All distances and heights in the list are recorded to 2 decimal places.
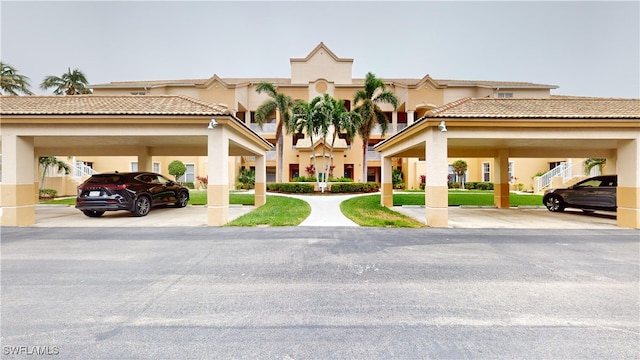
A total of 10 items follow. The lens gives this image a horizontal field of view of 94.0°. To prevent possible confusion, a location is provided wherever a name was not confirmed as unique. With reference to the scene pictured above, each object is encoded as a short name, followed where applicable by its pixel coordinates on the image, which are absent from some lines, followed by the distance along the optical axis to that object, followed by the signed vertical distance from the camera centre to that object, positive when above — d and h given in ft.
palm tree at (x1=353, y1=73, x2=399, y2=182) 81.76 +20.59
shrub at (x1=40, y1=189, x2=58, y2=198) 65.14 -2.34
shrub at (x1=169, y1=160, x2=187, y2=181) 91.25 +4.15
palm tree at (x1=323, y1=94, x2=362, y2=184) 73.41 +15.90
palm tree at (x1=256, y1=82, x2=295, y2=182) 82.64 +20.92
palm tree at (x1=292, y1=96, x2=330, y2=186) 72.08 +15.56
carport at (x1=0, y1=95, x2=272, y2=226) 30.55 +5.57
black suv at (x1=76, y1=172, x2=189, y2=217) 34.60 -1.39
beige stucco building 30.63 +5.37
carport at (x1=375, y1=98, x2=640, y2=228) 30.55 +5.15
